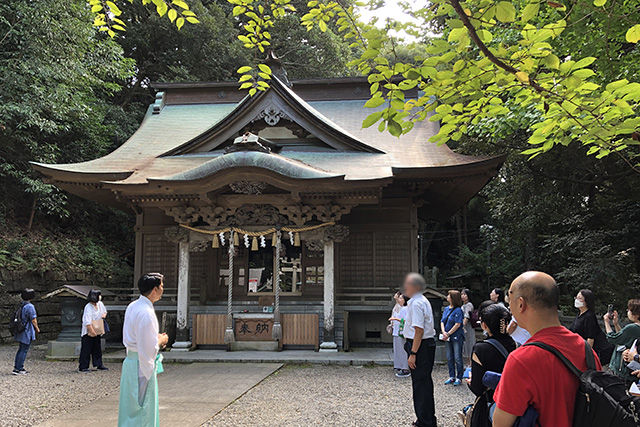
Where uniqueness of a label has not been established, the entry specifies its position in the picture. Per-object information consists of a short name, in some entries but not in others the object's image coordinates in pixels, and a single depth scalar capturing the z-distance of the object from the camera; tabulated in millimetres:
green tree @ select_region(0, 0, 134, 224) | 12695
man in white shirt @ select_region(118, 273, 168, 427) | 3758
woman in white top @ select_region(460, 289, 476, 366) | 7695
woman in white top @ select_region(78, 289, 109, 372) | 8766
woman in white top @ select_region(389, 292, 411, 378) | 7983
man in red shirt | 1978
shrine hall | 10266
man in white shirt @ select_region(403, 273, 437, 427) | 4613
